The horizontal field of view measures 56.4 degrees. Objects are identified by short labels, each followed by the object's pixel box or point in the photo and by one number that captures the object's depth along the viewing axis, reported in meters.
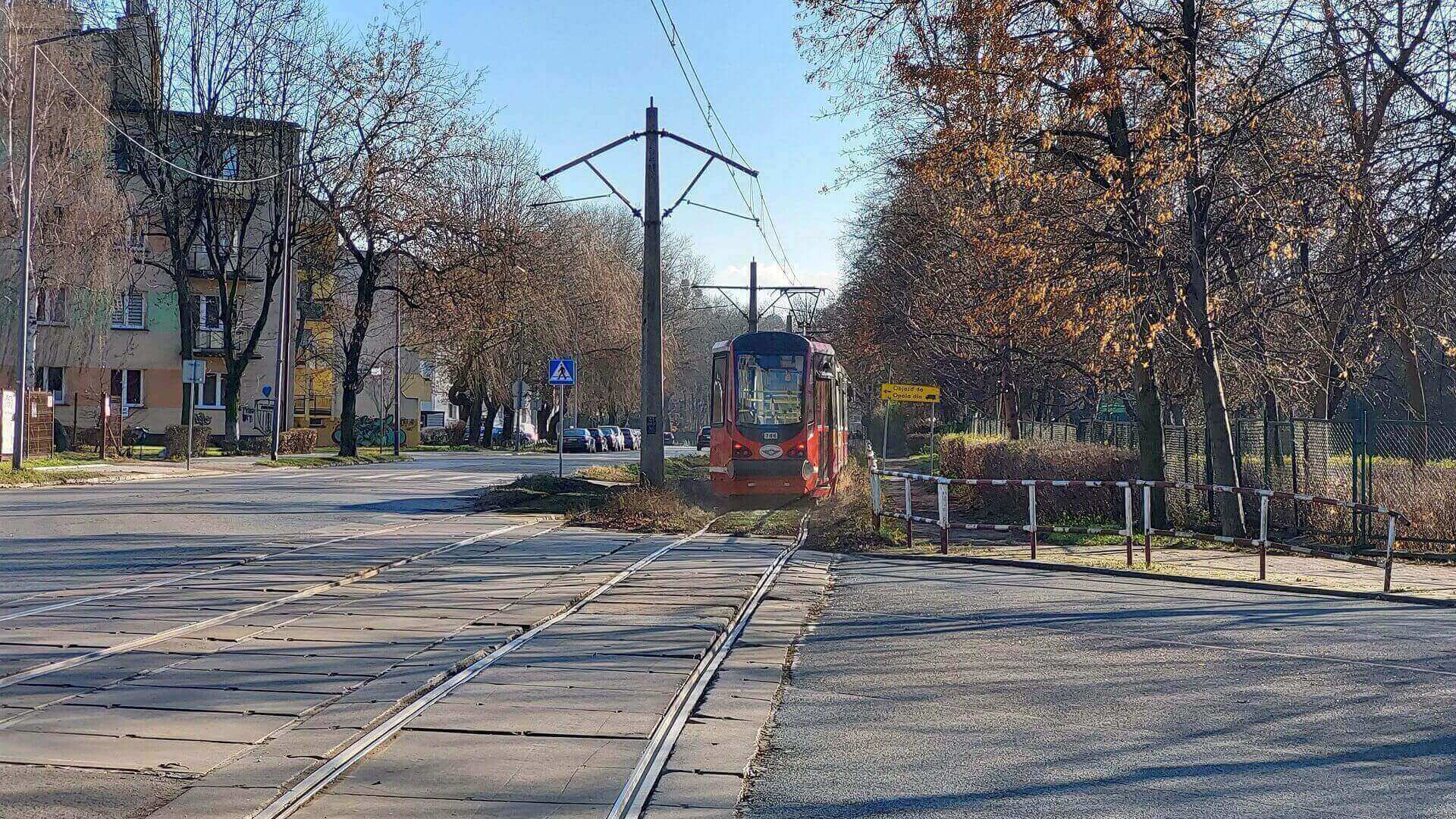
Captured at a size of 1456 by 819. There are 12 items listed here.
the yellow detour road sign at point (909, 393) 33.44
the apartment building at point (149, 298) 44.75
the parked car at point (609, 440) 79.19
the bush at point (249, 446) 47.59
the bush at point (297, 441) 49.31
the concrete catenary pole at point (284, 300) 40.62
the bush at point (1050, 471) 24.05
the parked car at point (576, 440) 69.62
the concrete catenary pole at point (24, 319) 30.25
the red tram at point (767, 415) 26.55
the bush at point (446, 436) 76.81
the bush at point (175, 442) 41.75
